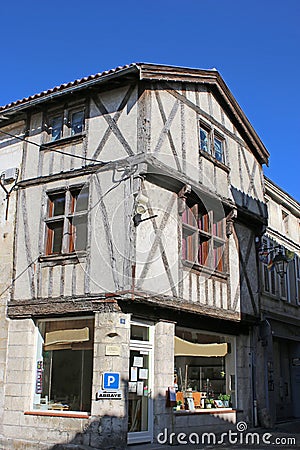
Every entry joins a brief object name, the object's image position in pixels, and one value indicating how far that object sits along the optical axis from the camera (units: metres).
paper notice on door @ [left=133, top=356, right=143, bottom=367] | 8.88
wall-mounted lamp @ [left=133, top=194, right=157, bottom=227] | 8.87
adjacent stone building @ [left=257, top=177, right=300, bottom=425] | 12.21
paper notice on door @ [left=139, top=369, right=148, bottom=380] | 8.93
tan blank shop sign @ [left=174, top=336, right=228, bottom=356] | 9.99
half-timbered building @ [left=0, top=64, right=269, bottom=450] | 8.73
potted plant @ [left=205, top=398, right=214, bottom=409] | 10.57
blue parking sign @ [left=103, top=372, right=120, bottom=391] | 8.34
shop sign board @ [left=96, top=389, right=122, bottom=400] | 8.29
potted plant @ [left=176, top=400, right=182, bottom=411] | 9.72
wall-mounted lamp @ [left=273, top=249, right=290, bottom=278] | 12.50
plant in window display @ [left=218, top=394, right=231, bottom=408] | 10.98
